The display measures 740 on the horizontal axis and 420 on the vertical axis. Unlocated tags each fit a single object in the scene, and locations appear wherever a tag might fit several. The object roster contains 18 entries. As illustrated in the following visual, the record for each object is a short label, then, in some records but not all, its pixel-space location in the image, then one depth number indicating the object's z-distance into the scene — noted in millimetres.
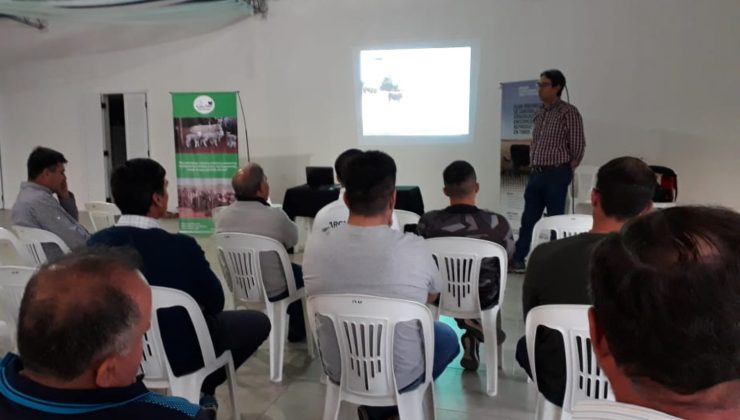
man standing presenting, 4625
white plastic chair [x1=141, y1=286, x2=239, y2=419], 1909
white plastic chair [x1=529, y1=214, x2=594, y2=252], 3258
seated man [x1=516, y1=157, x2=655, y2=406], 1790
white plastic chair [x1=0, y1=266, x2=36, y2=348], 2193
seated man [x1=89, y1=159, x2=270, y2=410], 1939
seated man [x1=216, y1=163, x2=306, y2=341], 3082
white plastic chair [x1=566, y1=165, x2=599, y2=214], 5824
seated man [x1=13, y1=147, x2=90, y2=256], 3188
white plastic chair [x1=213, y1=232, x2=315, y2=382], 2848
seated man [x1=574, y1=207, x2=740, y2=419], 657
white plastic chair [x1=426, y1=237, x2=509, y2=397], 2633
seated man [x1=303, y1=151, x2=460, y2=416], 1903
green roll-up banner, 6676
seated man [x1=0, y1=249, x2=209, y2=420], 921
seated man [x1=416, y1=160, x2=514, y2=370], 2715
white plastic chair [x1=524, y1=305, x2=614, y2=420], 1656
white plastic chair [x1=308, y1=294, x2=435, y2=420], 1808
